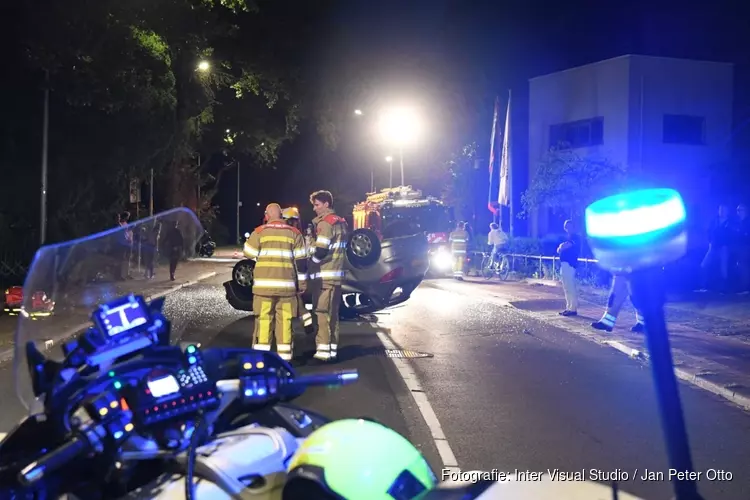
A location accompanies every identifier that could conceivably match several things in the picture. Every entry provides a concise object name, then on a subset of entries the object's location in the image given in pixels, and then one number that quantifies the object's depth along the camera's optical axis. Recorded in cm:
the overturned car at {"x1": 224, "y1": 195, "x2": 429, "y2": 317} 1154
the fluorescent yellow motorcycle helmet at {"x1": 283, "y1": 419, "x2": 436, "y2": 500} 233
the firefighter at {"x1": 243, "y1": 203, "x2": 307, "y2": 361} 810
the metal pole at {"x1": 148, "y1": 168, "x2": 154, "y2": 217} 2664
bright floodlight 3077
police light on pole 192
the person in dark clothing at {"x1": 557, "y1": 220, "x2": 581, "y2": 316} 1363
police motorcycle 237
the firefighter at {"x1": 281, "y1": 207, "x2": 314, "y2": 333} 893
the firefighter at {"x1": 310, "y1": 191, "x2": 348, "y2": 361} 896
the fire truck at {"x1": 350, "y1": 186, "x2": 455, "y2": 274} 2089
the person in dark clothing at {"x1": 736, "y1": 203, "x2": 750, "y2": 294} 1603
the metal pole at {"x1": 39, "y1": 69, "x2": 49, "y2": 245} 1633
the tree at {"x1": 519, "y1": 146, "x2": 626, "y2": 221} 2464
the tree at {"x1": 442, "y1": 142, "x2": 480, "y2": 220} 3928
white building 2747
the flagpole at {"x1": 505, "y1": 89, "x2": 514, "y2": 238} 2406
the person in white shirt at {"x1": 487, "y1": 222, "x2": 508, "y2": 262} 2272
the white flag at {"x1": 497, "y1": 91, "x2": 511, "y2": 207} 2431
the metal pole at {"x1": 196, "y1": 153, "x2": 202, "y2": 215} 4478
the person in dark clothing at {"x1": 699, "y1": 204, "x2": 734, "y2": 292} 1605
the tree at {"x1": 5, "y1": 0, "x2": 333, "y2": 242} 1541
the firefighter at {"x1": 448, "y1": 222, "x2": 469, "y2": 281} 2244
